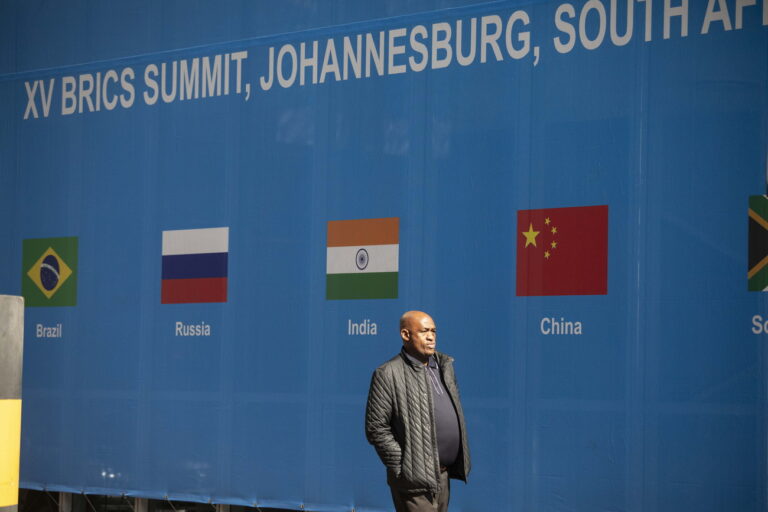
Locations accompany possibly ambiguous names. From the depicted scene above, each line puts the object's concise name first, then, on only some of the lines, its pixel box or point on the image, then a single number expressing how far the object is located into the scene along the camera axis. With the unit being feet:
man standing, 32.48
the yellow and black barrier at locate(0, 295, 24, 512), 23.77
